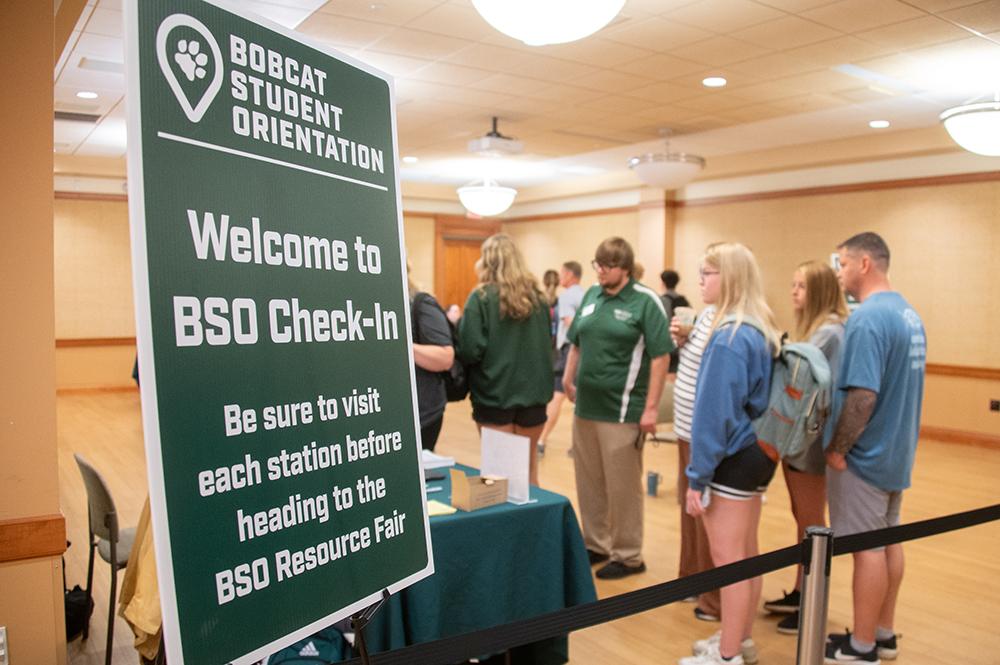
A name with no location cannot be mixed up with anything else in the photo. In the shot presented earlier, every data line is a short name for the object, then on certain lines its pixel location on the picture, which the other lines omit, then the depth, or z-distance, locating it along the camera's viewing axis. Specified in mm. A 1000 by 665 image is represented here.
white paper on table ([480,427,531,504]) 2541
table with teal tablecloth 2223
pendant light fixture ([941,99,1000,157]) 4867
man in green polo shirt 3684
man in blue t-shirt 2775
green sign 906
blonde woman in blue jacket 2664
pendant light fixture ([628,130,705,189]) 7155
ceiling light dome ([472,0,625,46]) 2947
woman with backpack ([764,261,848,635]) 3244
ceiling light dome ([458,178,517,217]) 7898
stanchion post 1917
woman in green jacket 3762
